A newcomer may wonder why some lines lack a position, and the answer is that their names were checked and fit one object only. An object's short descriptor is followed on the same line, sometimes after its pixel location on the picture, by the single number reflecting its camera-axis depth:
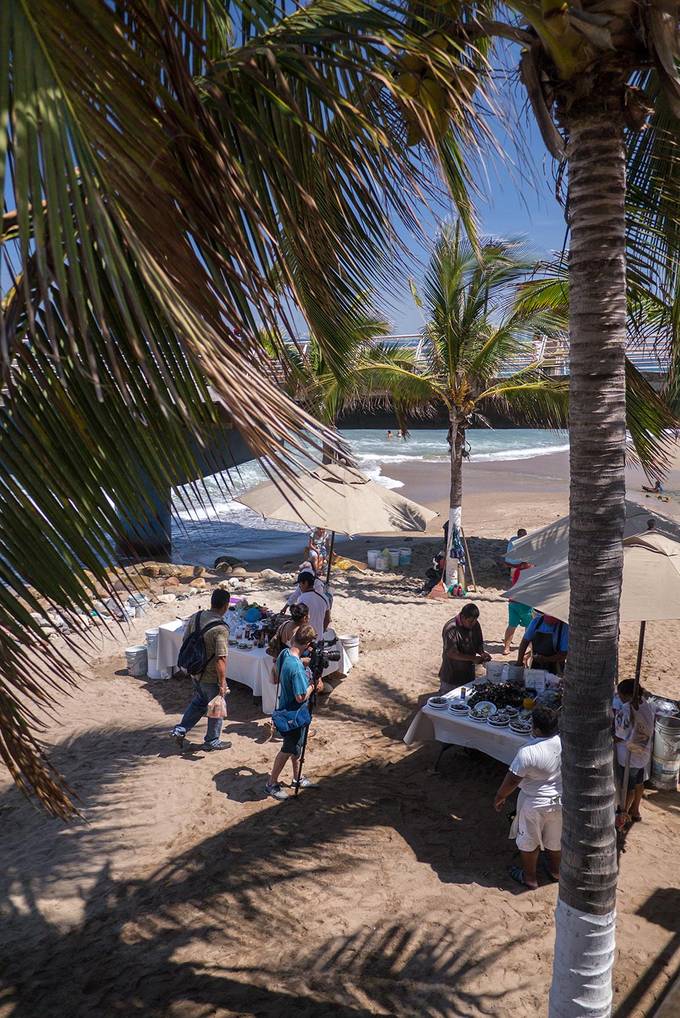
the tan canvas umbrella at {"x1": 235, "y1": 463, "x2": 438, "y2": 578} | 10.70
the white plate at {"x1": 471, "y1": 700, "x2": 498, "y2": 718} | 6.66
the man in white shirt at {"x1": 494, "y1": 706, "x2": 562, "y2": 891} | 5.18
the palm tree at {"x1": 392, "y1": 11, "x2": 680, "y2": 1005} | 2.78
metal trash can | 6.73
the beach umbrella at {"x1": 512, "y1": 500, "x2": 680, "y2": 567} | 7.02
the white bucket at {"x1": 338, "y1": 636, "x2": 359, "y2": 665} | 9.70
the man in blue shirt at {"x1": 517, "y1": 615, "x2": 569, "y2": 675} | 8.41
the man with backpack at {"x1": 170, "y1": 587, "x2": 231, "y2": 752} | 7.40
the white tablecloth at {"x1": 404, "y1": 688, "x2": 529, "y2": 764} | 6.41
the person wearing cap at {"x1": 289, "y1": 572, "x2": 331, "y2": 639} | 8.61
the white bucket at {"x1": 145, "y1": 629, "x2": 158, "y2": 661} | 9.86
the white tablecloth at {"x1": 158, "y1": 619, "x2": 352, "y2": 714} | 8.64
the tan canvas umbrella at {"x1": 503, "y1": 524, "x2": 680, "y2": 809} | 5.91
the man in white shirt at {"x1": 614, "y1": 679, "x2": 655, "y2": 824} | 5.99
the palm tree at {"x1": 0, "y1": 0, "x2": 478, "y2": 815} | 1.46
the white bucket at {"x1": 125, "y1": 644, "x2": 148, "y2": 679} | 10.02
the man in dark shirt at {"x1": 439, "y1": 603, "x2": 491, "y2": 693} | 7.57
